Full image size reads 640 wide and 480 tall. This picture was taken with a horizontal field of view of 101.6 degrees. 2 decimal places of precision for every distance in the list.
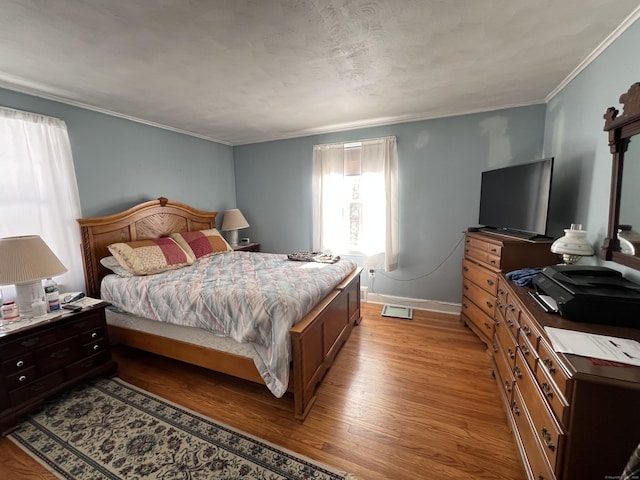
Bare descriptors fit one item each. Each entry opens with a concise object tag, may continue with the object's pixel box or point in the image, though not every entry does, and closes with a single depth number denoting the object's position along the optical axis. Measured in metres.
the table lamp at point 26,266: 1.72
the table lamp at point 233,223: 4.04
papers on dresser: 0.95
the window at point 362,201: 3.45
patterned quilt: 1.74
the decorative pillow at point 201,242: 3.26
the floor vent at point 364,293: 3.82
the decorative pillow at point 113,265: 2.56
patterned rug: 1.42
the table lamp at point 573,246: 1.65
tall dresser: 2.18
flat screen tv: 2.14
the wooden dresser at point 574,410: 0.88
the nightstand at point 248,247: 4.02
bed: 1.79
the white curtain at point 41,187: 2.16
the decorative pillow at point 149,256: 2.55
